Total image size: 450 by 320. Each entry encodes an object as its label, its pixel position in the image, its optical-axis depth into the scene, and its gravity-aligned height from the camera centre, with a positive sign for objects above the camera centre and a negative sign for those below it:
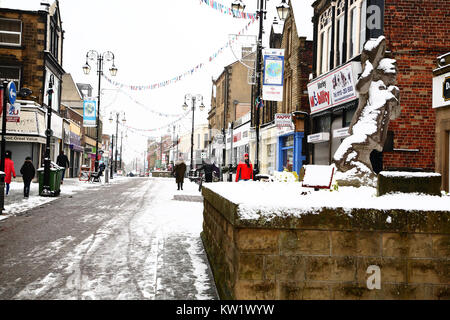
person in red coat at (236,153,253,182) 15.95 -0.08
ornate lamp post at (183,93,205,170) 36.83 +6.21
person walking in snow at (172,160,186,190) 23.58 -0.13
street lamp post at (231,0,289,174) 15.75 +5.71
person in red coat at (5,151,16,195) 16.29 -0.14
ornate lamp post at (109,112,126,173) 47.90 +5.89
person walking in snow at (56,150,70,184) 22.41 +0.22
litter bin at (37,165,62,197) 17.66 -0.65
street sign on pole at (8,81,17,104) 13.02 +2.18
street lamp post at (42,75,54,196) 17.41 -0.24
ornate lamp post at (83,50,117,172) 29.97 +6.94
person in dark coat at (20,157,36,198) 16.44 -0.36
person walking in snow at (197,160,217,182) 23.56 -0.20
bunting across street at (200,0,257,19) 14.36 +5.62
